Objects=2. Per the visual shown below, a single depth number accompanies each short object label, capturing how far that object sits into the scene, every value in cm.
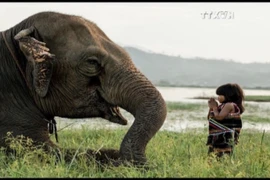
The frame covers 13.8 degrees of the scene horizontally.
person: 1212
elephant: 1026
